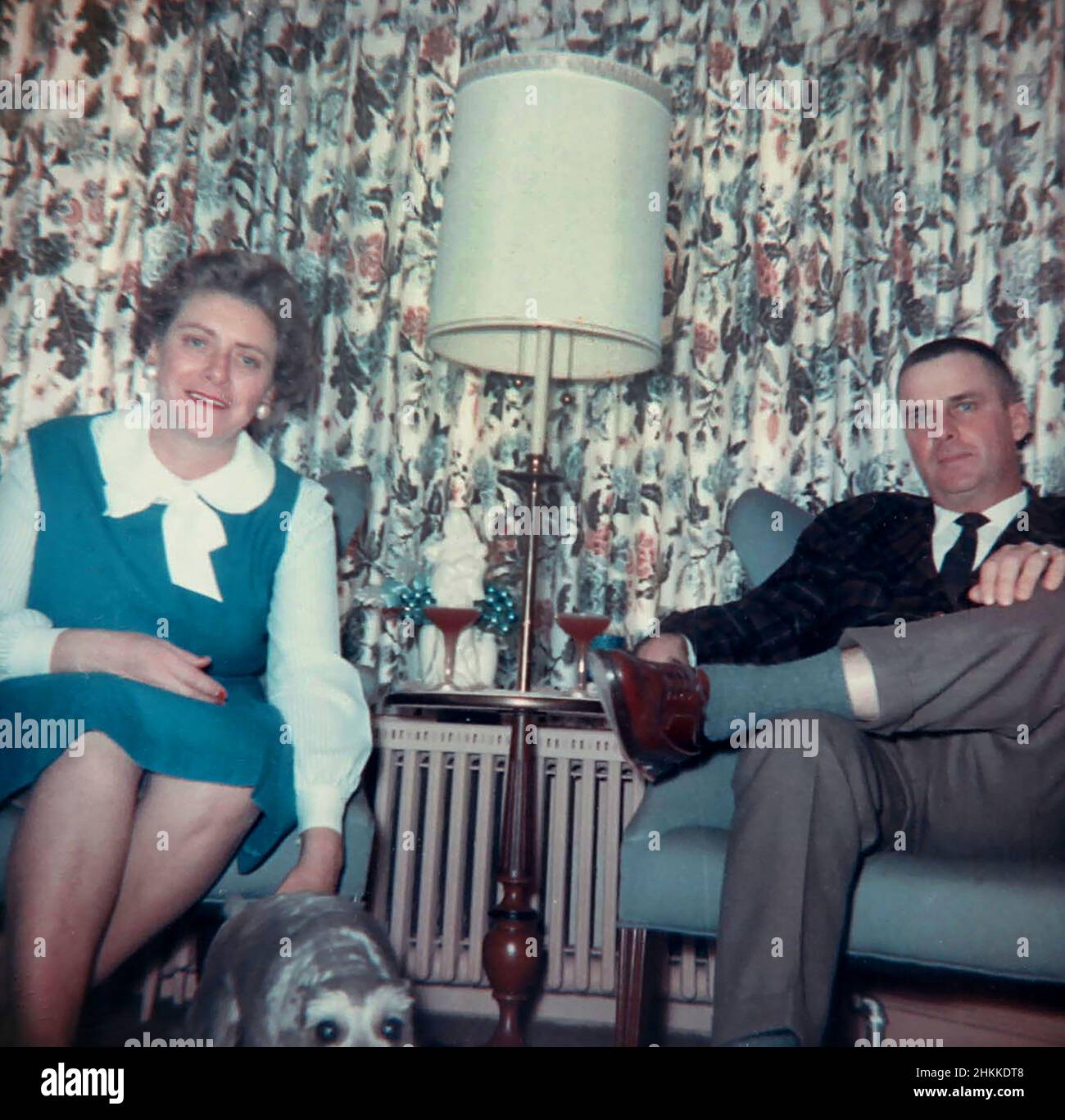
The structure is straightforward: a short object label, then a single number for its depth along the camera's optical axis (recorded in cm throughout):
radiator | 212
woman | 125
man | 128
